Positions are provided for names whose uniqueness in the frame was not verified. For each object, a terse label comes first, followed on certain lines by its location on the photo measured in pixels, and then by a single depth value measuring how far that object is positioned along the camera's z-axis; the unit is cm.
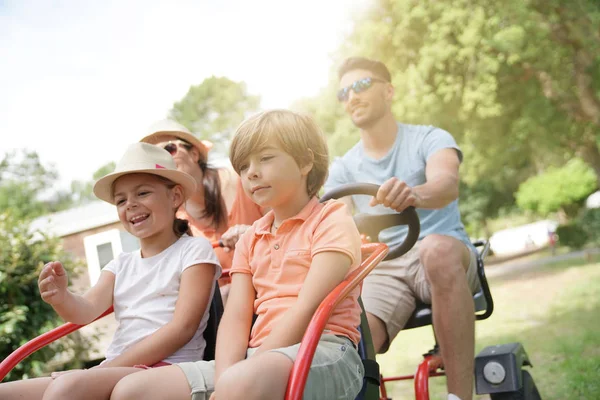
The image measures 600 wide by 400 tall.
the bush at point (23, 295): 576
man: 248
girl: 215
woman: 319
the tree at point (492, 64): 1424
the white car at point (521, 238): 2522
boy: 177
